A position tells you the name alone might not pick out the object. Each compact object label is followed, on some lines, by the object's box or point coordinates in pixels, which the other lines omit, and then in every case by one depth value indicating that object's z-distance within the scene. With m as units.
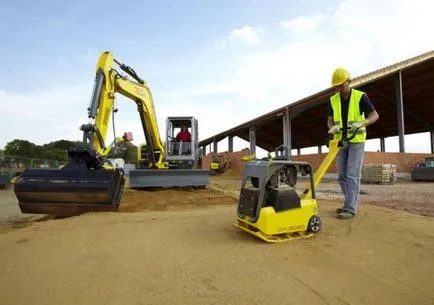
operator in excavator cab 11.38
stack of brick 15.27
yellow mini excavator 5.93
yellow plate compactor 3.68
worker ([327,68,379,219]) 4.86
